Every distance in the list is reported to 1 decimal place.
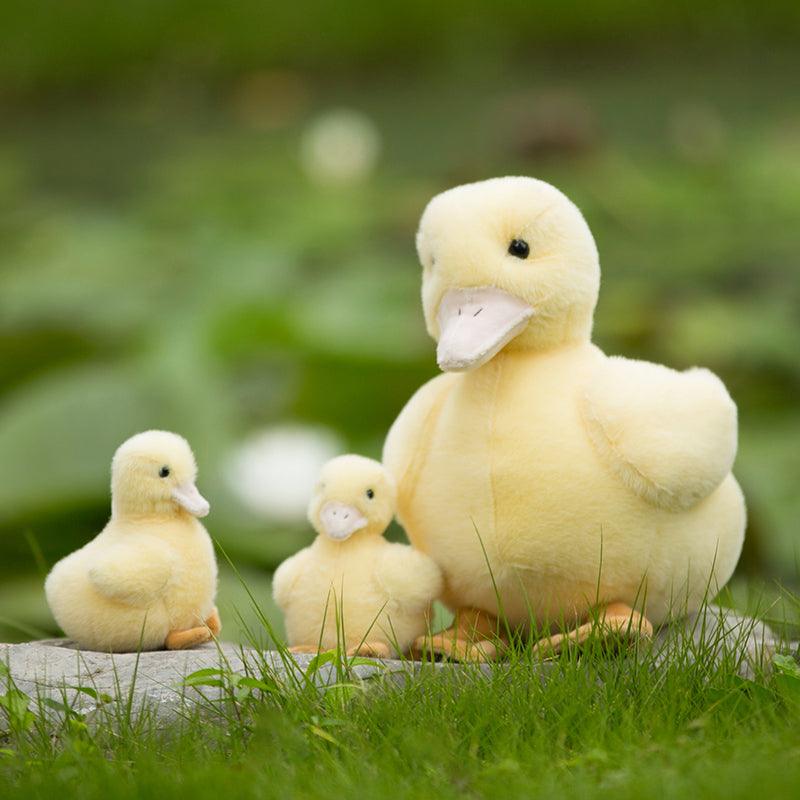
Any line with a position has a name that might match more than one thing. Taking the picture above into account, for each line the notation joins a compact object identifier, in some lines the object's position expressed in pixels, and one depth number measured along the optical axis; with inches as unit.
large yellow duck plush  262.0
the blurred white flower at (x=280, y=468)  287.2
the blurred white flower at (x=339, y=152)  473.7
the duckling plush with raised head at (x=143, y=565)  262.6
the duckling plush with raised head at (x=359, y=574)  263.1
